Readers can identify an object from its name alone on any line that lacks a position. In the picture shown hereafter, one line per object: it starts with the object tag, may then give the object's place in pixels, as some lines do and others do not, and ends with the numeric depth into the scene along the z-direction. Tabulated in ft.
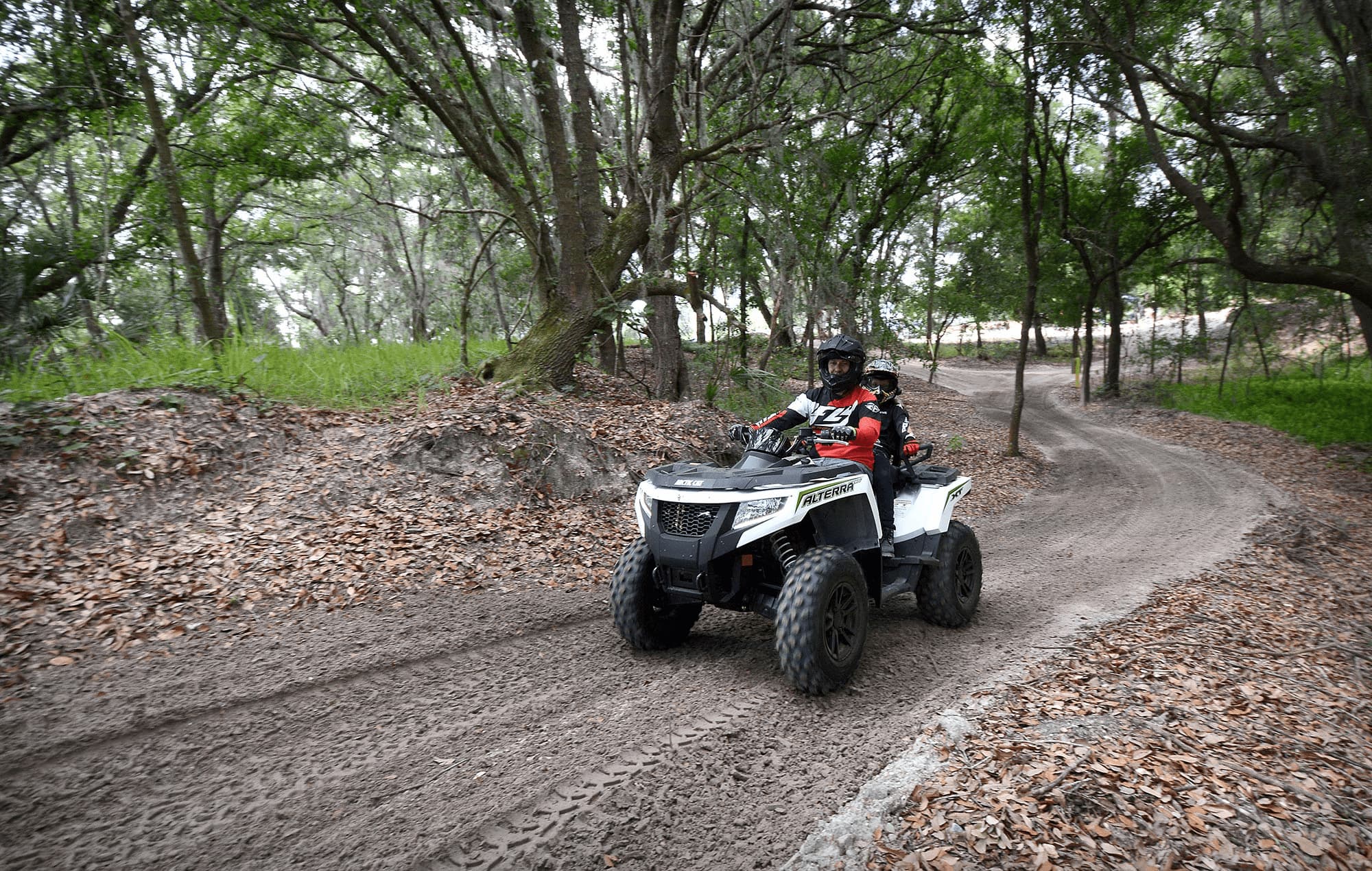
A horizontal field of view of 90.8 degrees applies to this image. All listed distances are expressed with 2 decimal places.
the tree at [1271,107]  36.99
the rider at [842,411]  15.56
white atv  12.28
